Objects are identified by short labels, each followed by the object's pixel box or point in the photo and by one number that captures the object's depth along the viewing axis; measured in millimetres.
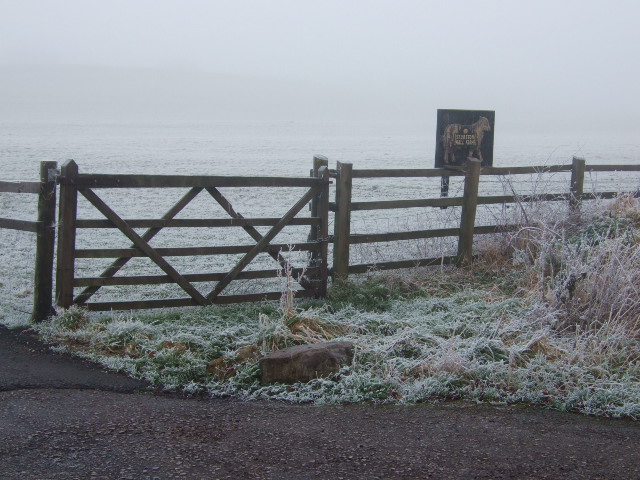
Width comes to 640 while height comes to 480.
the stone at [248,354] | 6516
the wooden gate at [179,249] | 7633
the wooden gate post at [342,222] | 9102
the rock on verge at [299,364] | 6082
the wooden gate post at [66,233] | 7590
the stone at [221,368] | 6242
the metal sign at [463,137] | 11320
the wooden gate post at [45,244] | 7598
